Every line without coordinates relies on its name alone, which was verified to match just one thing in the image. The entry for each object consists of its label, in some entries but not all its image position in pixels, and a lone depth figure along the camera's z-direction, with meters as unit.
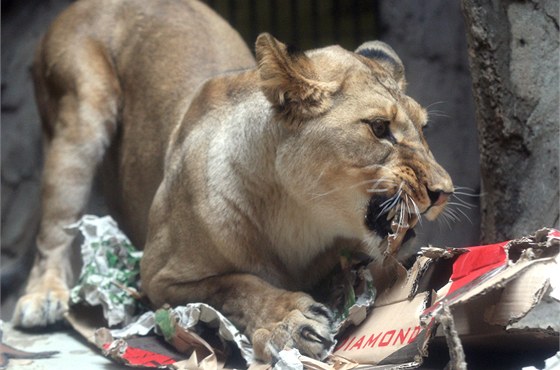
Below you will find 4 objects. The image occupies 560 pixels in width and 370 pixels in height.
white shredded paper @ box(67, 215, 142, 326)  6.91
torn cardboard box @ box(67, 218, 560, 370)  4.45
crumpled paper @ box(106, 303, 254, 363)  5.66
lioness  5.39
